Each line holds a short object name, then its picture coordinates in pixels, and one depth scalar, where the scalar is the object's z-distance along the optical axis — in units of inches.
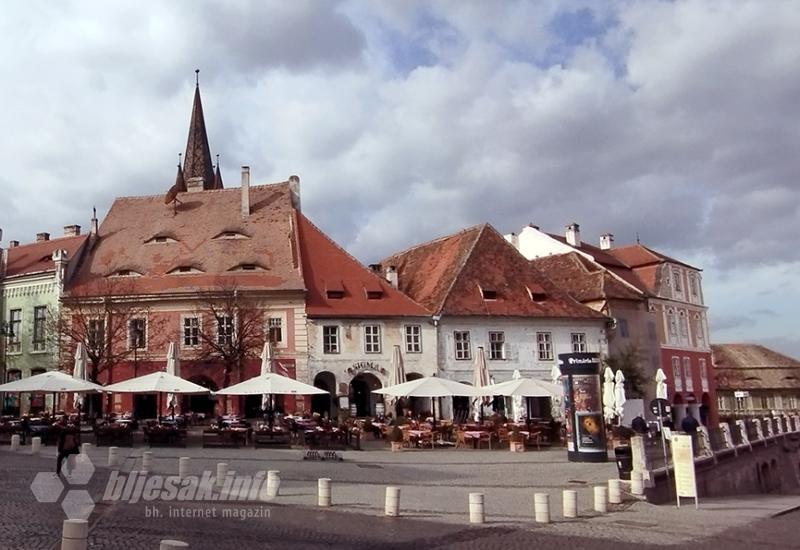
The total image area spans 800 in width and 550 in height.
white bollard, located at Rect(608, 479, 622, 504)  634.8
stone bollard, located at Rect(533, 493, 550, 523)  530.6
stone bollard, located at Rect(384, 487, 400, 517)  525.7
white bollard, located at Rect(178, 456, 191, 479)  677.7
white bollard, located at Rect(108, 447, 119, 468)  770.8
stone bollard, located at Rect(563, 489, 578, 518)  555.2
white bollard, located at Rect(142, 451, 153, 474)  713.0
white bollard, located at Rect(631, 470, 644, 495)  689.0
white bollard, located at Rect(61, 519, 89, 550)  287.3
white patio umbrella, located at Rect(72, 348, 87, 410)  1138.0
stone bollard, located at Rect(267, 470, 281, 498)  593.2
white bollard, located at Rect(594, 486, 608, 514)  591.2
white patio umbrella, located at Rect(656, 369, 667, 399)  1251.8
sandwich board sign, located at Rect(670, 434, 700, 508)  657.0
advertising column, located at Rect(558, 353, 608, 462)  884.0
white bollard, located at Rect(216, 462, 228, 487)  646.6
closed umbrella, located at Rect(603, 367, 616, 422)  1284.4
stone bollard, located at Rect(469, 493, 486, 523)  514.3
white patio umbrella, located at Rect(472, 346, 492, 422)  1278.3
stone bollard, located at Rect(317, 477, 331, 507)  557.6
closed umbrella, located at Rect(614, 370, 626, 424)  1278.9
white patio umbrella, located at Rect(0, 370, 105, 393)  986.7
